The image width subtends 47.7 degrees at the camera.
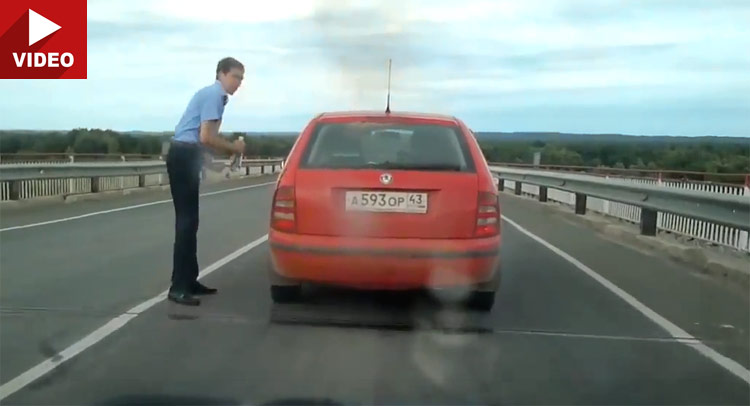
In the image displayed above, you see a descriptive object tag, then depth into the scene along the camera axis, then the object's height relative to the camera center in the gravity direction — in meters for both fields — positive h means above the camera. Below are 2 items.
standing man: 6.99 -0.22
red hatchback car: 6.24 -0.67
